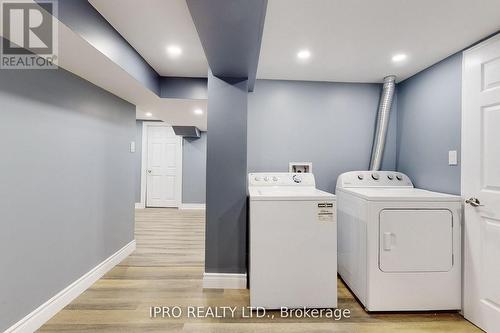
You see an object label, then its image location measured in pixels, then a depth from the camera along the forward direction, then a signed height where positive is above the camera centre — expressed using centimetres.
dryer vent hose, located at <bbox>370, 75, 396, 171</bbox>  260 +50
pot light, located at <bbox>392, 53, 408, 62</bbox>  210 +97
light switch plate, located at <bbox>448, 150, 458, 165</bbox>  198 +9
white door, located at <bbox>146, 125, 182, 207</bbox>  593 -5
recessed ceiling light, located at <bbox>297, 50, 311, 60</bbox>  206 +97
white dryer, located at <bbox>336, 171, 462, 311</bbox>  183 -64
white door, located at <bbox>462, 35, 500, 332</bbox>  165 -9
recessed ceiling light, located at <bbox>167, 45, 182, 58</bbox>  206 +100
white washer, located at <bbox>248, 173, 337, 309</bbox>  183 -64
